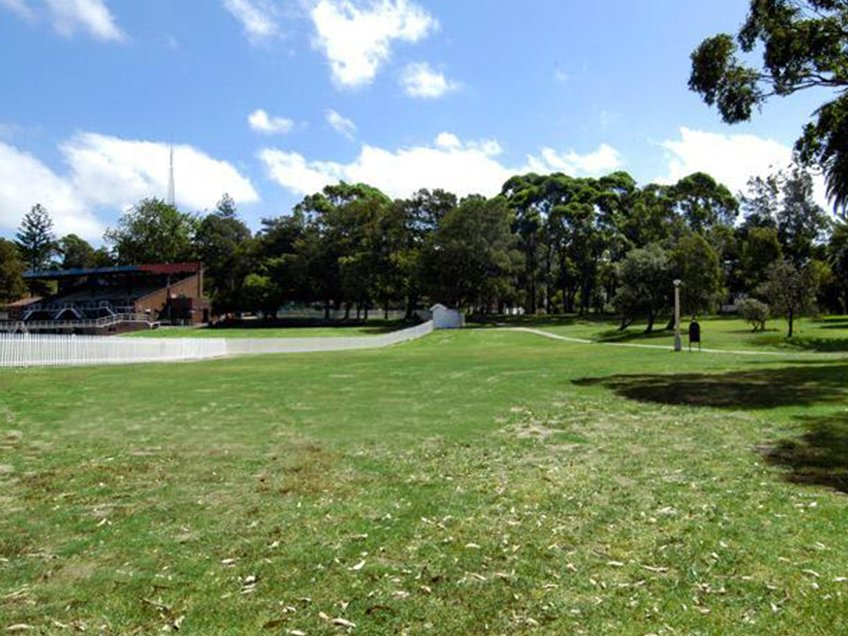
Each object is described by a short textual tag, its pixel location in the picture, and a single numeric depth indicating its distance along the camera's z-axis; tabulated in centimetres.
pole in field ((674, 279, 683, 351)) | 2869
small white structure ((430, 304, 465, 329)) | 6444
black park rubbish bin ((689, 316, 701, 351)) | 2927
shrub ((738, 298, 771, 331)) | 4216
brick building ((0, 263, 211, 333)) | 7381
